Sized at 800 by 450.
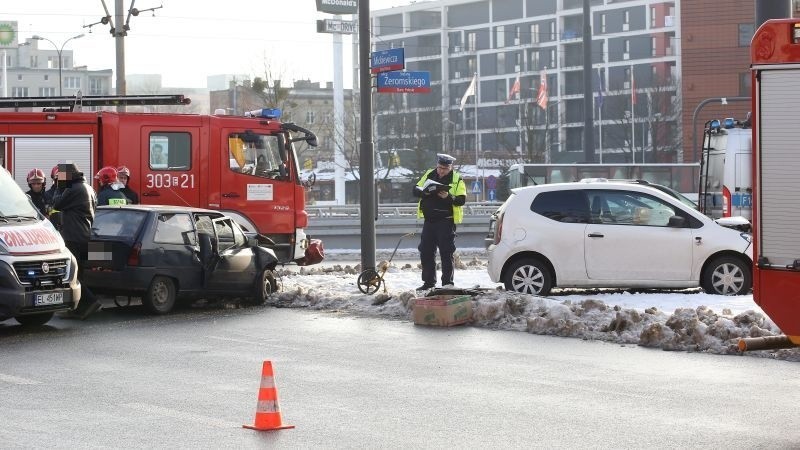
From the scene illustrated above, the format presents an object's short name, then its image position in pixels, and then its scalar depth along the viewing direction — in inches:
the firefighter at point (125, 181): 761.0
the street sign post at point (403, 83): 760.3
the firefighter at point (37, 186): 736.7
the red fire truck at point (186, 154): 820.6
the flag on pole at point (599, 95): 3299.7
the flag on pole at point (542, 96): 2765.7
